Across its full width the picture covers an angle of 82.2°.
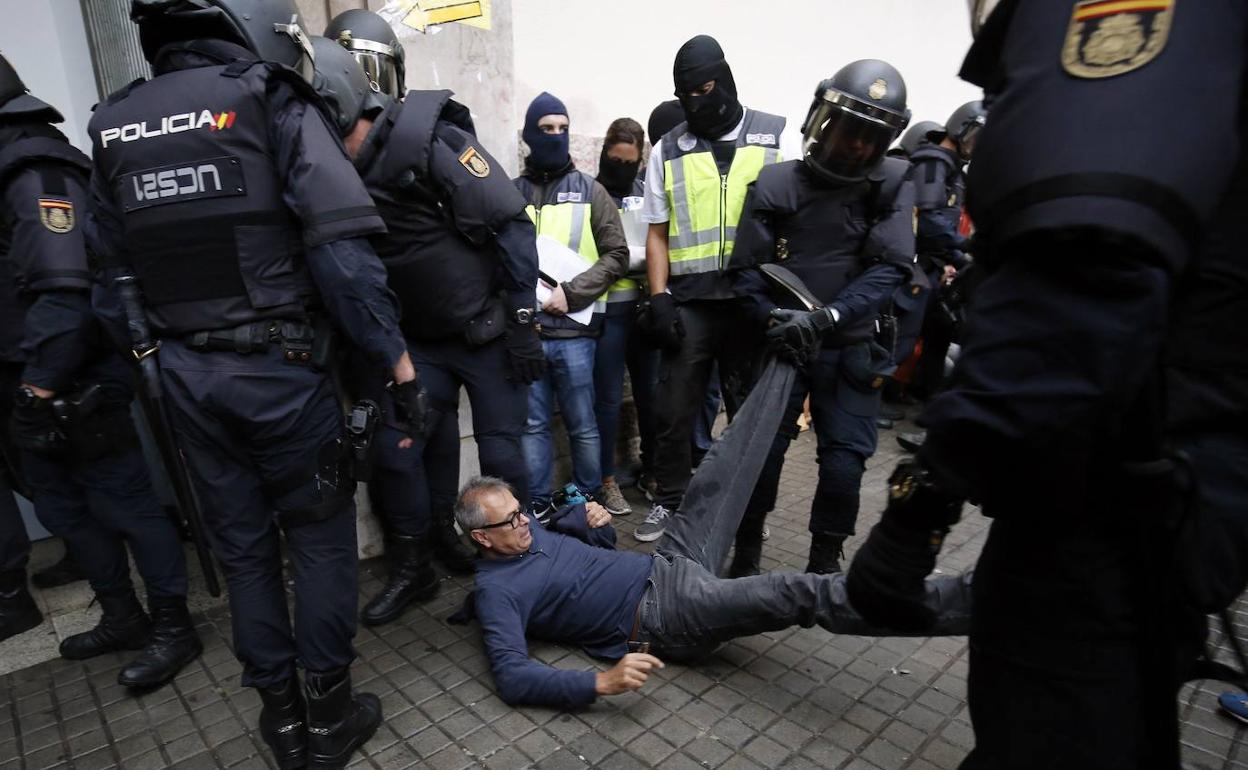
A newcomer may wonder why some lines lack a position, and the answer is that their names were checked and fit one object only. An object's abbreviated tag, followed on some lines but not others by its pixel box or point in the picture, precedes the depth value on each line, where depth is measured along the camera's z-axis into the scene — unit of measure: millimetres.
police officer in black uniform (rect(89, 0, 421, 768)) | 2006
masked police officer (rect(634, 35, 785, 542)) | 3459
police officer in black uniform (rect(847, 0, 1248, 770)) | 821
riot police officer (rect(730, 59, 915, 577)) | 2842
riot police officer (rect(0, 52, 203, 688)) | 2471
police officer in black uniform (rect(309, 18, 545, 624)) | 2812
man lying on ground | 2338
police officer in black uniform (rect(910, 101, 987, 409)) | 5156
